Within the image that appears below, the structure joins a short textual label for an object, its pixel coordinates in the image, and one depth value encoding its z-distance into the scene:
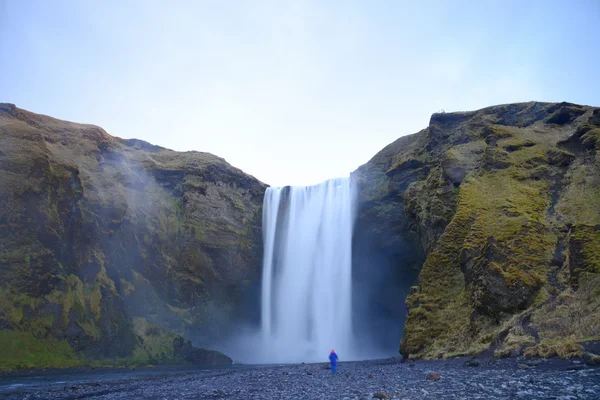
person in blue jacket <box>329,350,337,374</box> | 21.36
